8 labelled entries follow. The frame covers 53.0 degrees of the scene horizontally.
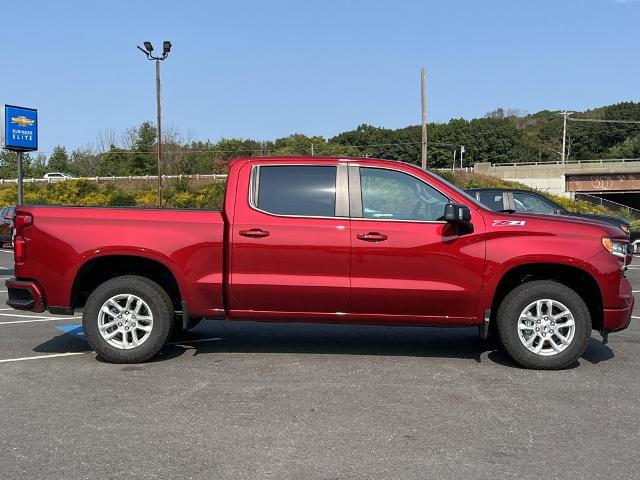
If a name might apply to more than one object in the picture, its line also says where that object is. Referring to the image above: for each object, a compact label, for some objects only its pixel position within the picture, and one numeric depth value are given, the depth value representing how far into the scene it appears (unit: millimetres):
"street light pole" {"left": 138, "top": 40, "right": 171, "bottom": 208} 30022
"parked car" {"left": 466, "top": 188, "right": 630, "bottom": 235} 13234
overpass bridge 66750
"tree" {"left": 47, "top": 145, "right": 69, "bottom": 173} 84562
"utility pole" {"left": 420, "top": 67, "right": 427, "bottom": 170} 33875
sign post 19531
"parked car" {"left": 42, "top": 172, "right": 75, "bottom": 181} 68038
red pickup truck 5730
